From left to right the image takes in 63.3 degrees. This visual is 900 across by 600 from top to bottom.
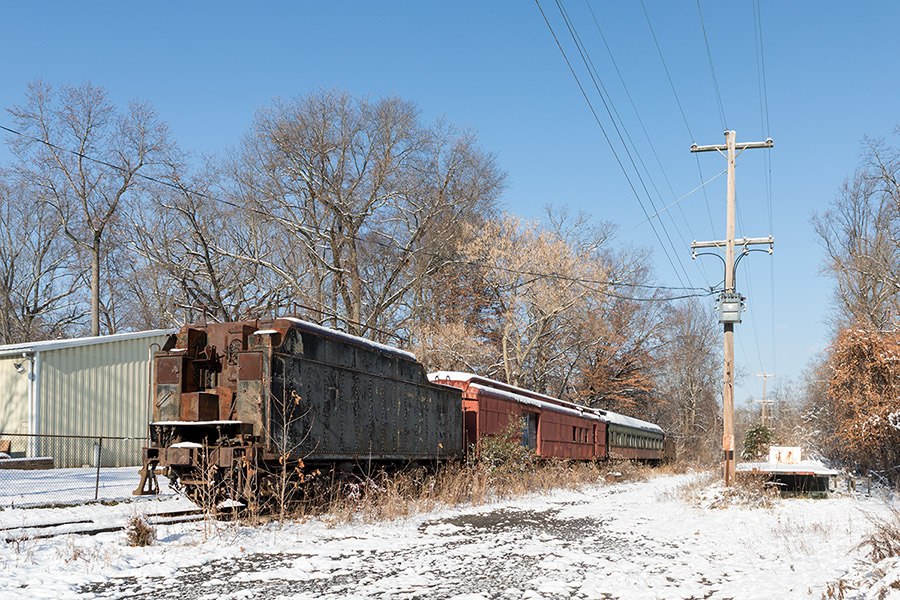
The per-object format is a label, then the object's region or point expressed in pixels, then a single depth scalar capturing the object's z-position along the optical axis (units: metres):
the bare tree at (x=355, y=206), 35.97
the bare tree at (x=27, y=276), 48.66
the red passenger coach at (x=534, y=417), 21.22
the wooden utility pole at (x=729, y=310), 20.08
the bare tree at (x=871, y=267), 34.84
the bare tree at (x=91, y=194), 35.69
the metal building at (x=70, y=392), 23.55
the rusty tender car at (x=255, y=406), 12.05
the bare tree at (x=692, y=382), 63.19
